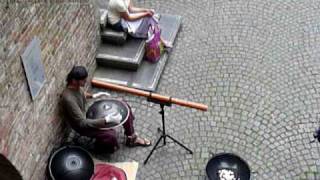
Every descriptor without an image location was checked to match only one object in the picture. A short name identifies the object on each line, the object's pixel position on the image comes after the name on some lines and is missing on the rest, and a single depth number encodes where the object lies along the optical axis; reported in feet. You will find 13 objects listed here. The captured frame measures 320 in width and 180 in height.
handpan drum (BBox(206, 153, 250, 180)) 28.17
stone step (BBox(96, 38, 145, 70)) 33.94
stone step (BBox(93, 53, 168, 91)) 33.50
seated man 28.32
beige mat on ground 29.22
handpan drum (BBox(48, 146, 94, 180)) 27.30
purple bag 34.24
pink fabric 28.86
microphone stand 28.78
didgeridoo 28.72
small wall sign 24.58
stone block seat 33.71
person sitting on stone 33.58
